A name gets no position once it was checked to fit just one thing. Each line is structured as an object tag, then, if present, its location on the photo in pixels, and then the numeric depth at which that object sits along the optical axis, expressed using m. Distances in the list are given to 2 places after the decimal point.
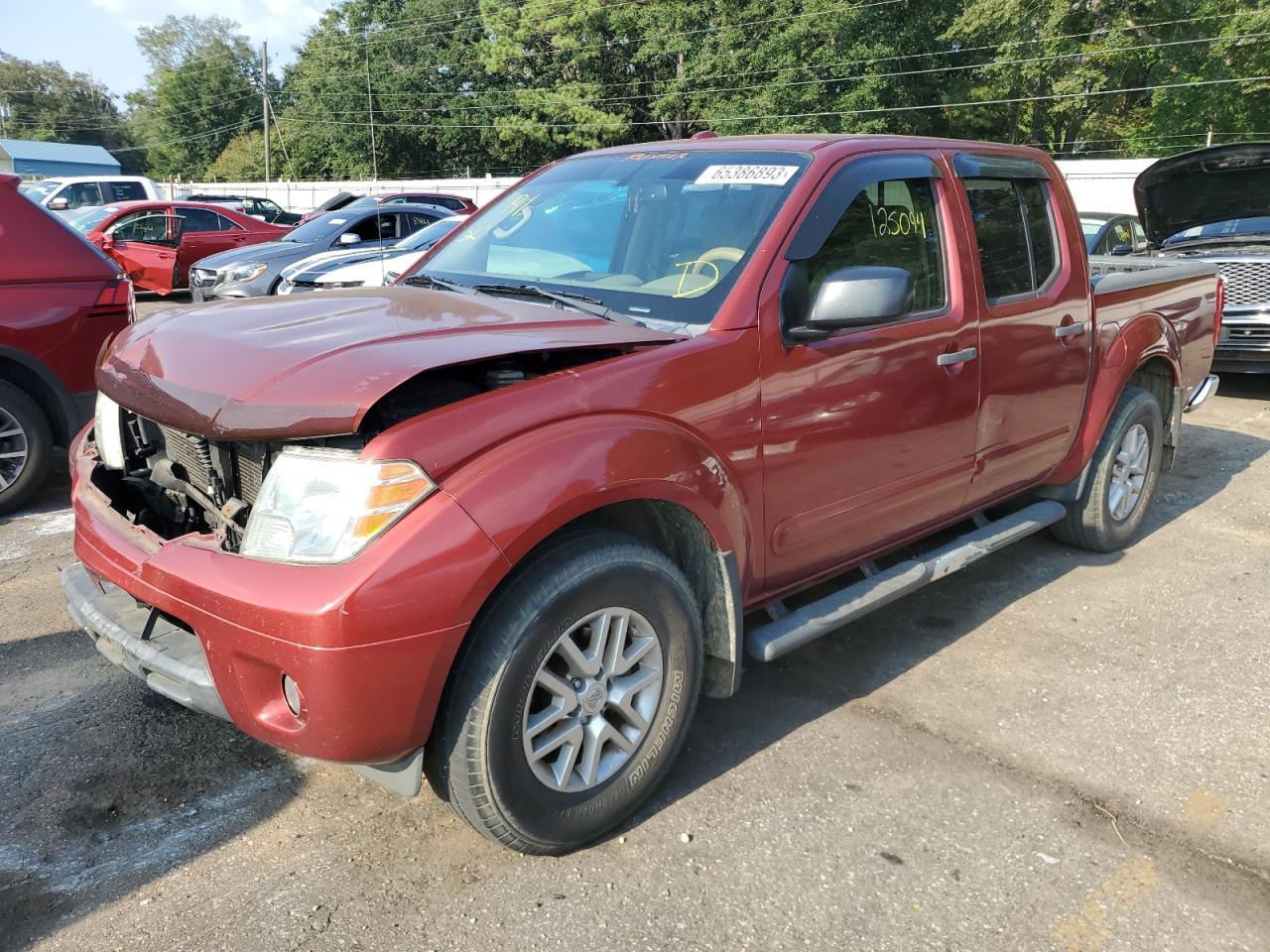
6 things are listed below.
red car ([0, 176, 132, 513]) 5.29
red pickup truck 2.26
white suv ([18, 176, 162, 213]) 20.22
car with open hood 8.01
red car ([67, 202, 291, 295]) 15.13
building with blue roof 57.09
